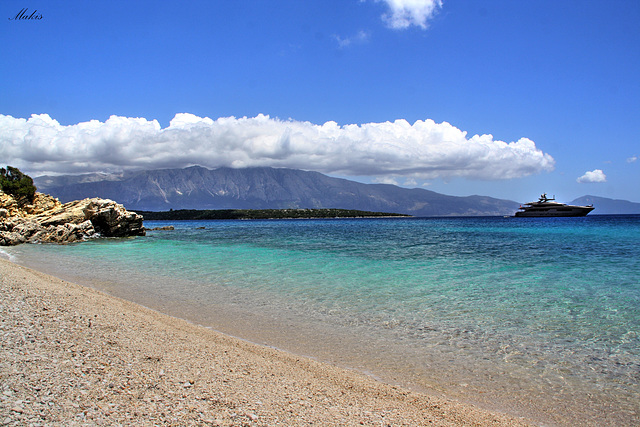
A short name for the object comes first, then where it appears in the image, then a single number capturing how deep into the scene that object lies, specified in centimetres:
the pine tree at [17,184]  4866
